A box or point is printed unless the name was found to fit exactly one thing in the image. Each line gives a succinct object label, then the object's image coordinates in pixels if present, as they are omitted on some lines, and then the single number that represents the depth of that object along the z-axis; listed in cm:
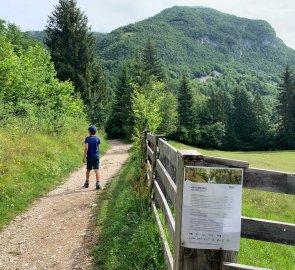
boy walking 843
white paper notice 197
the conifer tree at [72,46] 2566
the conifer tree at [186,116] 4947
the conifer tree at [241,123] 5616
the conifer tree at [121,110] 3323
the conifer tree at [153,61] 4209
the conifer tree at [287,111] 5422
